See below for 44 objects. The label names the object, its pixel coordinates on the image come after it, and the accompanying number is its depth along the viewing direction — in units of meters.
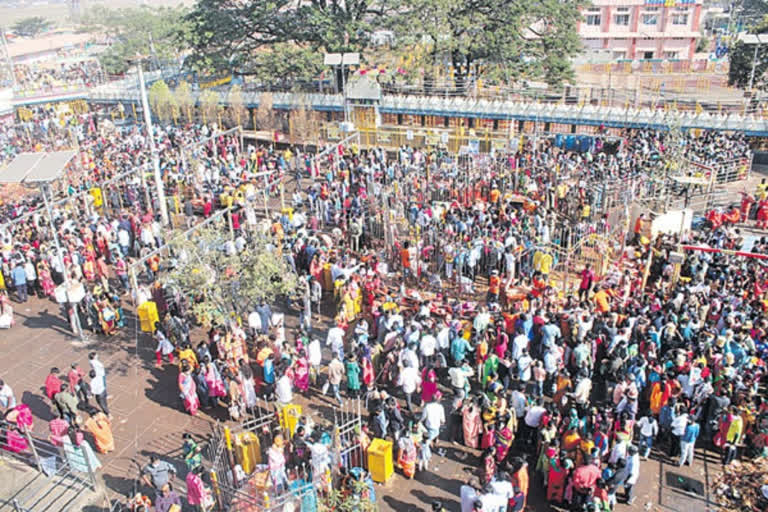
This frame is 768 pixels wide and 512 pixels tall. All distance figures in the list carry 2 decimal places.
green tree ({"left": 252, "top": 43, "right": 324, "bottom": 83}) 34.41
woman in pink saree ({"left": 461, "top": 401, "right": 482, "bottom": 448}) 10.87
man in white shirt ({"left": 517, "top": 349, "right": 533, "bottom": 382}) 12.01
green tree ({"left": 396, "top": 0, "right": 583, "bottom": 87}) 33.06
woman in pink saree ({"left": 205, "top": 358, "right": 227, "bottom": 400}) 12.07
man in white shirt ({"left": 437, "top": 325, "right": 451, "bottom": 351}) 12.70
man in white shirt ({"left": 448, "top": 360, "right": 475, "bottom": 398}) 11.71
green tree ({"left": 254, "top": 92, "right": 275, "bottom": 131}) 34.25
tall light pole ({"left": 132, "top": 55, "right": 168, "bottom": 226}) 17.41
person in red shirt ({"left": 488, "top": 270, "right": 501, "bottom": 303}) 15.45
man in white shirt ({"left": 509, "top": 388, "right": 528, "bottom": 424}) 10.87
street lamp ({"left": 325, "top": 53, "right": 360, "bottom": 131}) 29.12
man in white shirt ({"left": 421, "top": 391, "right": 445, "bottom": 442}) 10.66
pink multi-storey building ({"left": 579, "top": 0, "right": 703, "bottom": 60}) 57.53
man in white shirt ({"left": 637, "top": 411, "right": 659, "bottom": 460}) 10.45
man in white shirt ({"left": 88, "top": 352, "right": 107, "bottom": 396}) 12.08
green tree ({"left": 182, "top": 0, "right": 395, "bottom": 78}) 34.66
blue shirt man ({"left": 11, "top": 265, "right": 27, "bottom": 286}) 16.91
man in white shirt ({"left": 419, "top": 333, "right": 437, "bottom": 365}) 12.44
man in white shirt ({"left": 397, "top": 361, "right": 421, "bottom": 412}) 11.76
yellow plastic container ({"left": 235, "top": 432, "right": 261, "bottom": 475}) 10.55
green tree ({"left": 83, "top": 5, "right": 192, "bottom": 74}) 44.84
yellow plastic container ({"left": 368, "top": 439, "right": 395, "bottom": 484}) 10.29
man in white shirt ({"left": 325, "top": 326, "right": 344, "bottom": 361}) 12.90
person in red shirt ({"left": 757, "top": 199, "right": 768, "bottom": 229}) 20.03
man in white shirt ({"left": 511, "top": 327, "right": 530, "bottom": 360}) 12.40
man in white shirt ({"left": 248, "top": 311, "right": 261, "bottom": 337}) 14.12
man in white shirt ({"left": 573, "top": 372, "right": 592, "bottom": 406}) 11.06
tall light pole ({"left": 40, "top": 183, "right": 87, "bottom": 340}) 14.18
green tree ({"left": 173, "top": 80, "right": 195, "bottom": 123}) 36.72
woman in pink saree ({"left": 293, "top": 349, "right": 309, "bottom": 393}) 12.48
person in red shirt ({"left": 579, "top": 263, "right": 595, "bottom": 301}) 15.27
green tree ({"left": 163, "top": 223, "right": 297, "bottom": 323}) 13.29
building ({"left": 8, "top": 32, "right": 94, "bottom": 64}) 77.82
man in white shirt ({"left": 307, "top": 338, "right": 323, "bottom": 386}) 12.75
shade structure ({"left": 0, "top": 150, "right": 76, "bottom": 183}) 13.18
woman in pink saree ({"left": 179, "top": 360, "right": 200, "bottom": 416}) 11.98
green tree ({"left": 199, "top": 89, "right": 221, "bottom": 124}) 35.72
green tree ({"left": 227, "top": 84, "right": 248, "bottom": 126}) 35.50
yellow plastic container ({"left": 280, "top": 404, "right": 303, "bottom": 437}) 10.80
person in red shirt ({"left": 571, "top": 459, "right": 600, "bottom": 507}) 9.18
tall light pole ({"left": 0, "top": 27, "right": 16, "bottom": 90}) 41.28
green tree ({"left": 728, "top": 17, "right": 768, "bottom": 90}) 36.47
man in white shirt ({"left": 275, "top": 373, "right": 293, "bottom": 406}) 11.76
